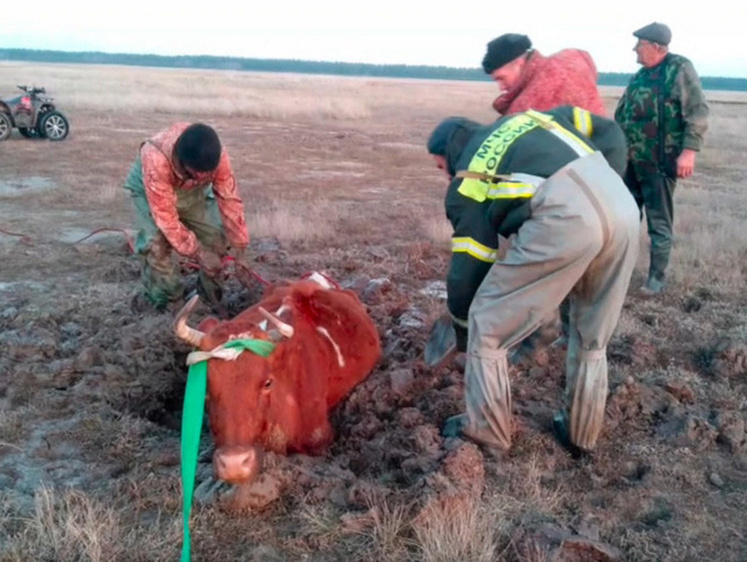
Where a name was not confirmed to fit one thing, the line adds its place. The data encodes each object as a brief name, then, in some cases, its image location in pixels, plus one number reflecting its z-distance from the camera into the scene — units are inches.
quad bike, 810.2
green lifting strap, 153.9
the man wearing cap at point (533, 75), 198.2
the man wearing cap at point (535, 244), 163.5
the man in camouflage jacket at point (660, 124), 289.1
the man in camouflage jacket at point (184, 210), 264.1
